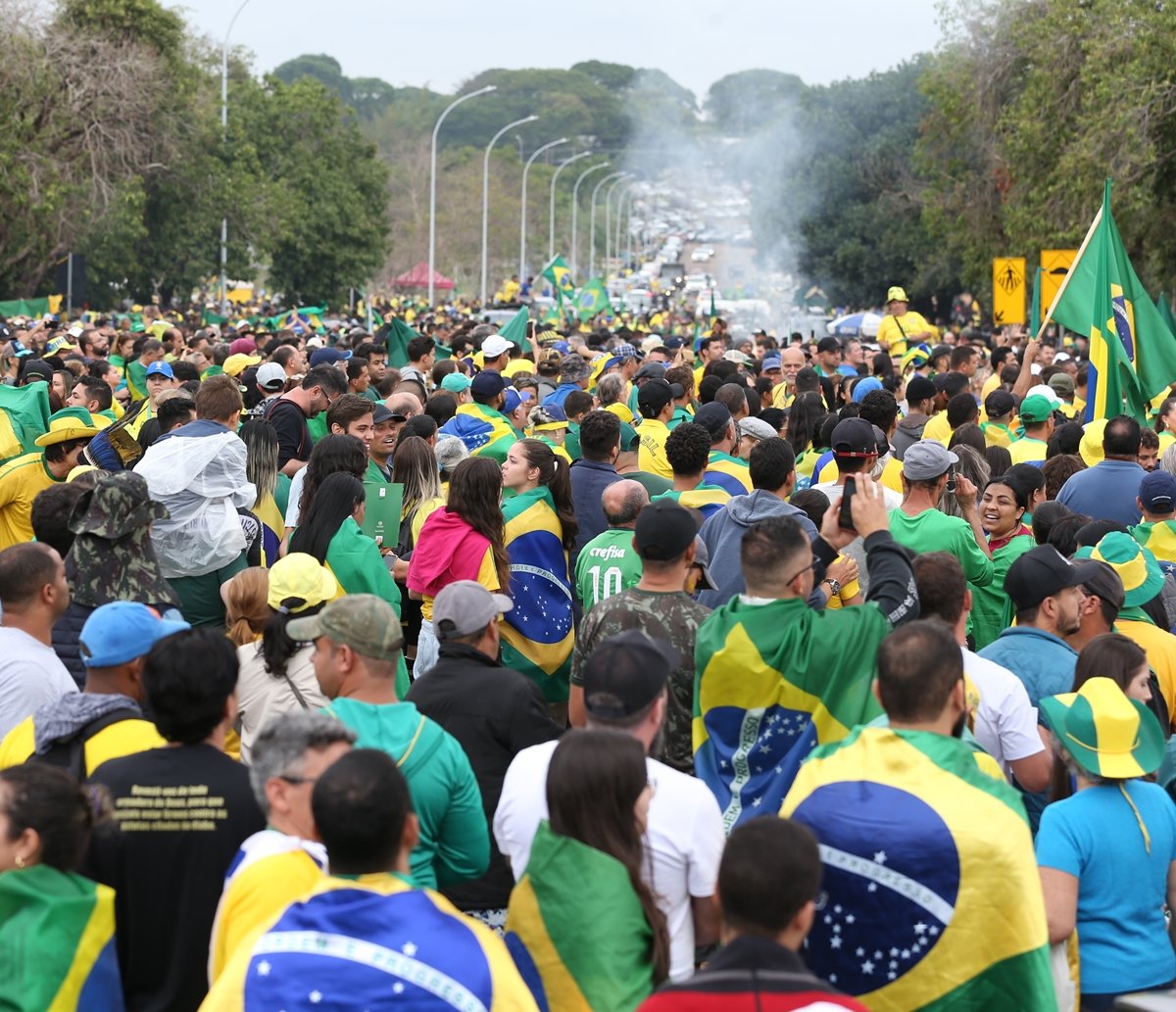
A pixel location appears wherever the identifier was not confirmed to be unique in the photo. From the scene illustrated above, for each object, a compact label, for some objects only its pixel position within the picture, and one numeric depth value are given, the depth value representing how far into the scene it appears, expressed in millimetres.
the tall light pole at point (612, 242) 157938
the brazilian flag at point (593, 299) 34781
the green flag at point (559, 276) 34062
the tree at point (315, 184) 52969
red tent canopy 70750
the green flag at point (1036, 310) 20062
